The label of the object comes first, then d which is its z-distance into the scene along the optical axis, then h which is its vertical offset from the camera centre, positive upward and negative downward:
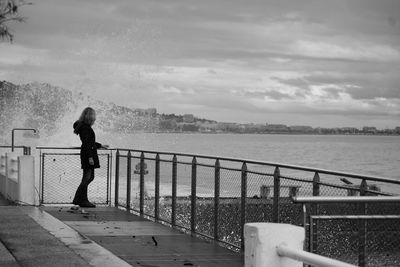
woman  17.58 -0.55
